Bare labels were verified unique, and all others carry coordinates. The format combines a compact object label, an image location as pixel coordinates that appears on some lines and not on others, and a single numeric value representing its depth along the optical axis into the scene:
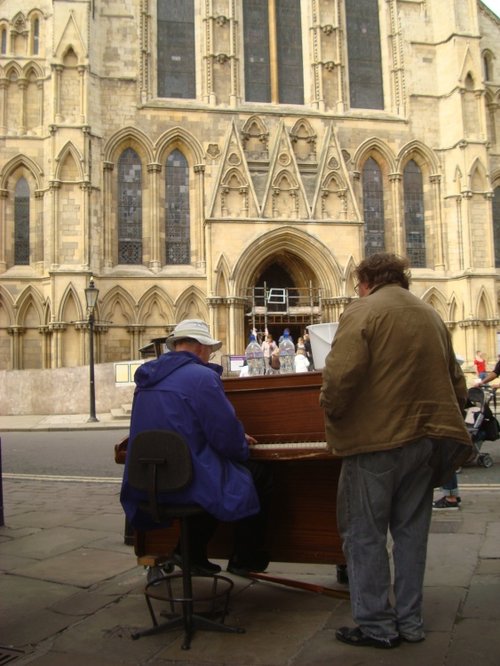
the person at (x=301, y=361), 11.61
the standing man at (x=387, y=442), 3.16
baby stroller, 9.14
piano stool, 3.32
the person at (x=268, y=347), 17.20
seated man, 3.37
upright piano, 3.86
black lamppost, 17.61
